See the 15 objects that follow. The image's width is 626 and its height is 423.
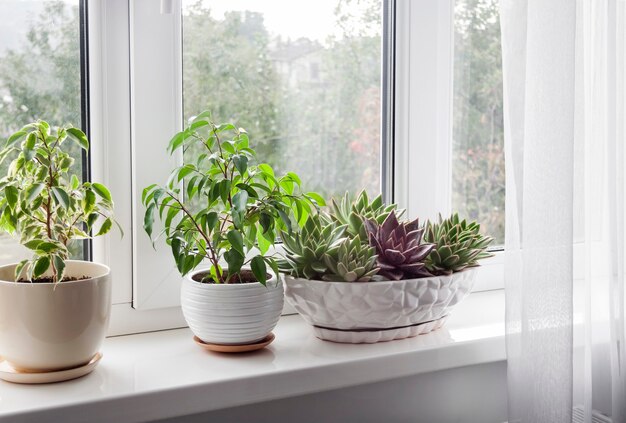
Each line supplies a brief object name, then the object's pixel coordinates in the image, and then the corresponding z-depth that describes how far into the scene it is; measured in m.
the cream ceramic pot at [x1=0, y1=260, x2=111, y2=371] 0.92
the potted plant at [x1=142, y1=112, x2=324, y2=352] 1.04
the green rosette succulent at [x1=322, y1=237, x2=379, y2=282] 1.09
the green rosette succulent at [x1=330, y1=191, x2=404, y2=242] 1.19
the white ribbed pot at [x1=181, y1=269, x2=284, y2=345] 1.05
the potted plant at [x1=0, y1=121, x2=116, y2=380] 0.92
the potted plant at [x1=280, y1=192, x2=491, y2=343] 1.10
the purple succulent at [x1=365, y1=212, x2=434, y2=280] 1.14
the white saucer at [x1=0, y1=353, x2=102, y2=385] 0.95
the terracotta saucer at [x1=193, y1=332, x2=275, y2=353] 1.08
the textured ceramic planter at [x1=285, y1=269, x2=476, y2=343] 1.09
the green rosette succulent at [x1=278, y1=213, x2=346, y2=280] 1.11
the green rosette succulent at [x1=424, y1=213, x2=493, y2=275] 1.18
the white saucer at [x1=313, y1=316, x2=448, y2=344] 1.14
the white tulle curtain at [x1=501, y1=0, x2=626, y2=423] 1.04
